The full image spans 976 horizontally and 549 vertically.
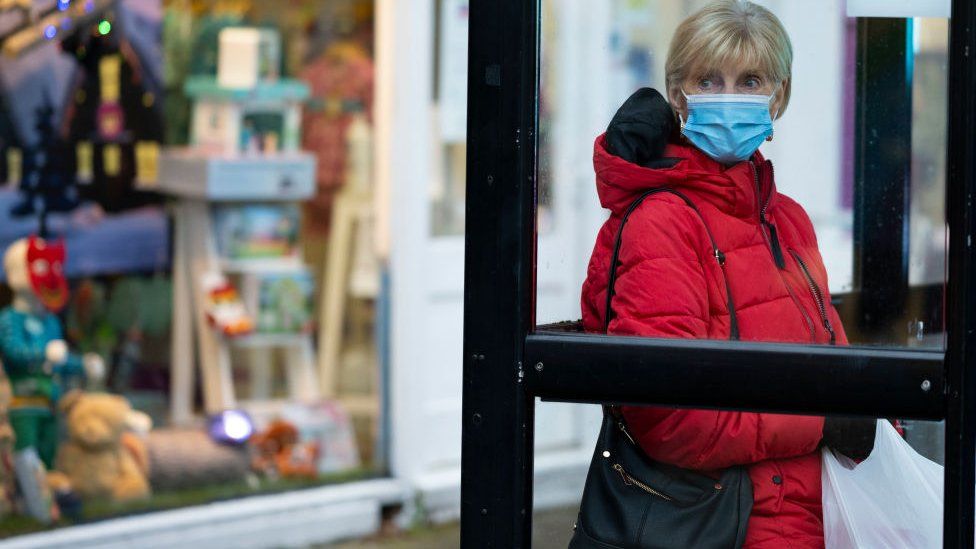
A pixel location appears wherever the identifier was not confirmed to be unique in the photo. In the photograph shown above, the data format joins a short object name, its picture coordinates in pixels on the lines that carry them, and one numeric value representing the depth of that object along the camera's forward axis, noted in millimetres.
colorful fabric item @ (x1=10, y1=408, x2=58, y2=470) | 9102
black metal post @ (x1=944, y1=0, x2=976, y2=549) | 3383
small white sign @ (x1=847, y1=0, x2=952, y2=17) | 3691
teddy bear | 9492
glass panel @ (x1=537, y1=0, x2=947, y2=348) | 3844
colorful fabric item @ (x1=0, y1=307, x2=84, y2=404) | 9039
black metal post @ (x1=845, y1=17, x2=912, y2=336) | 4441
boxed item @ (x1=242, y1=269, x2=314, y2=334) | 10711
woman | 3803
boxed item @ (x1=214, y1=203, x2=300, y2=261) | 10531
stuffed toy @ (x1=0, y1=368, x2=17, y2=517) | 9039
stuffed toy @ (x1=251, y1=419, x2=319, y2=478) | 10633
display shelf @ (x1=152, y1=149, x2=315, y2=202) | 10164
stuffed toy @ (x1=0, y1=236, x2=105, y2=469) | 9086
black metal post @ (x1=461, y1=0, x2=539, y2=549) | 3711
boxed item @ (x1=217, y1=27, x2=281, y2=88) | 10281
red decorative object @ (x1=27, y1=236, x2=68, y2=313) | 9211
